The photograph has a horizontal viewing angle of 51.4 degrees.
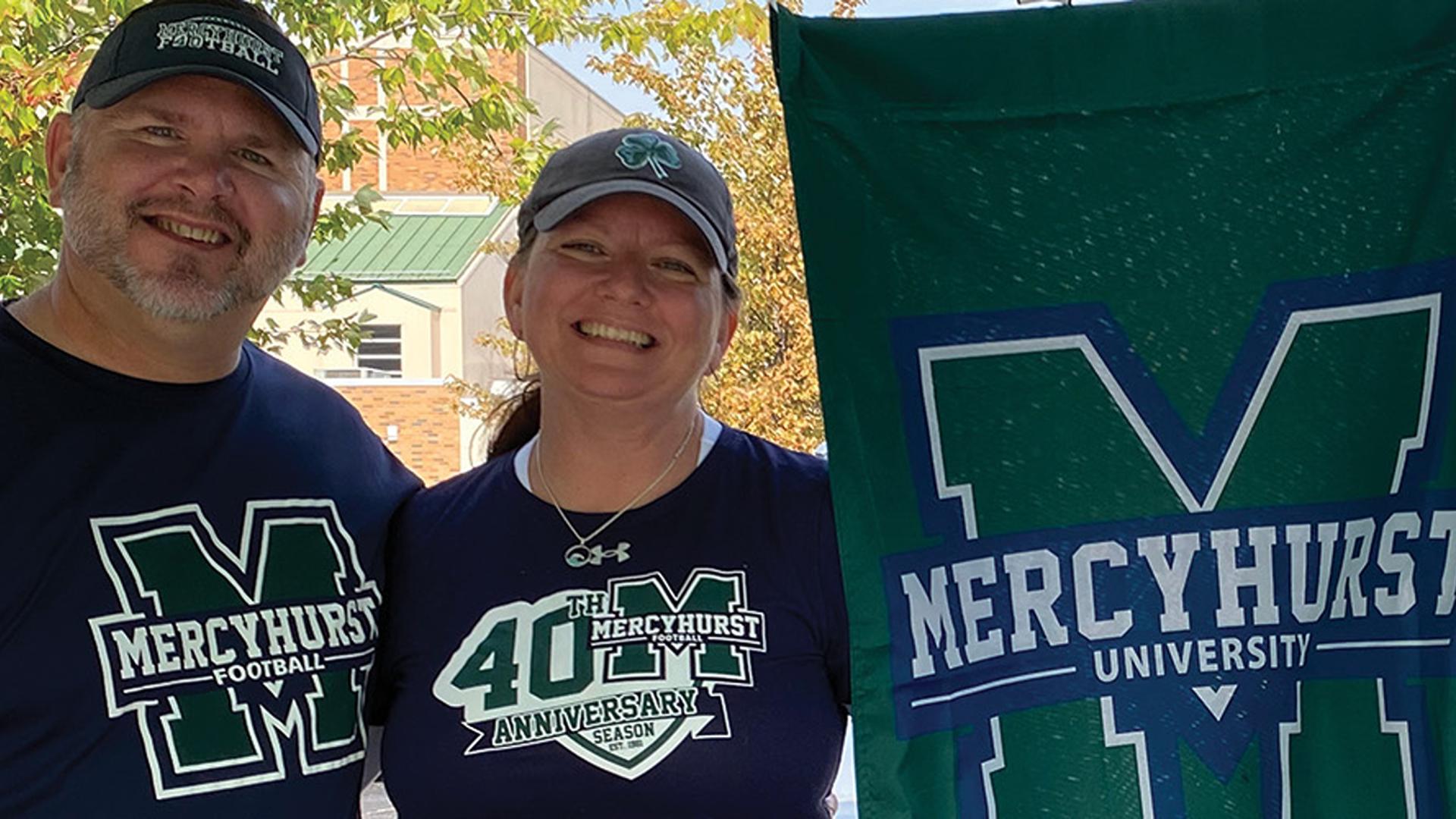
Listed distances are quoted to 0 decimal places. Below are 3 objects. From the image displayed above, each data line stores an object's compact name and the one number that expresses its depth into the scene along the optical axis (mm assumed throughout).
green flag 1473
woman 1660
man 1640
